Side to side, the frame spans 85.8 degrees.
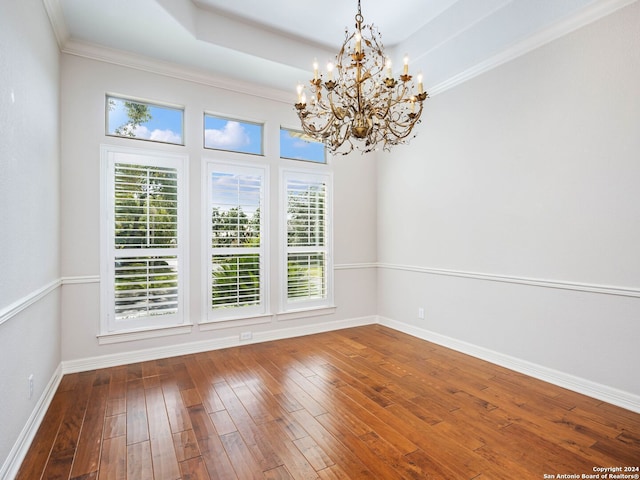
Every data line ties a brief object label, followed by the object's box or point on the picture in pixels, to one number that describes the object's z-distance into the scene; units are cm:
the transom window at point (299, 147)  456
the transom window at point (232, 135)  411
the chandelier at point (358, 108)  235
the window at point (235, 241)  402
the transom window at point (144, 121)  361
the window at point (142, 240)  349
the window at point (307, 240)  453
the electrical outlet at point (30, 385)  226
